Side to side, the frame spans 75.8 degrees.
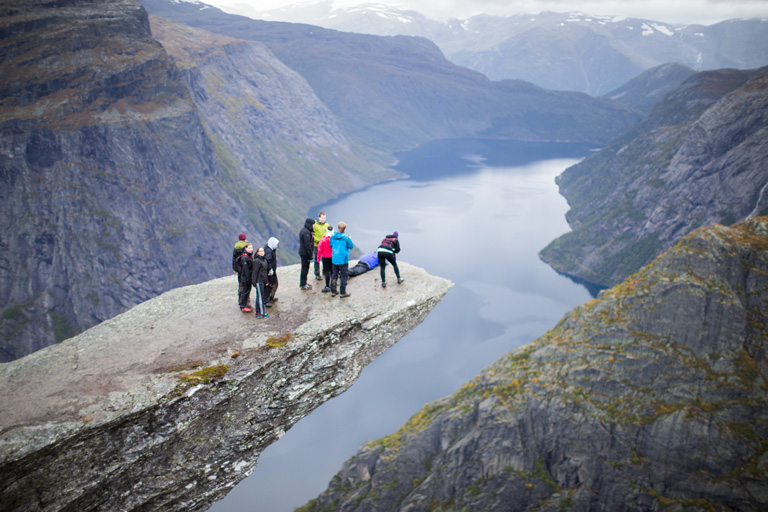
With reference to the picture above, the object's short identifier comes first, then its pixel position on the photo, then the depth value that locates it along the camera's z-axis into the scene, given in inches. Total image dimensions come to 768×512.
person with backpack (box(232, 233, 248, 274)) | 999.6
